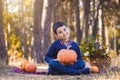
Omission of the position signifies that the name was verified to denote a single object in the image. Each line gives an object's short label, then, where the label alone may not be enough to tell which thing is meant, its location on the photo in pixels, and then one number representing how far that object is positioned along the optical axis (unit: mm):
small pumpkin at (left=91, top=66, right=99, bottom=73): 8798
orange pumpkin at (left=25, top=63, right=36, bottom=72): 9023
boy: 8391
